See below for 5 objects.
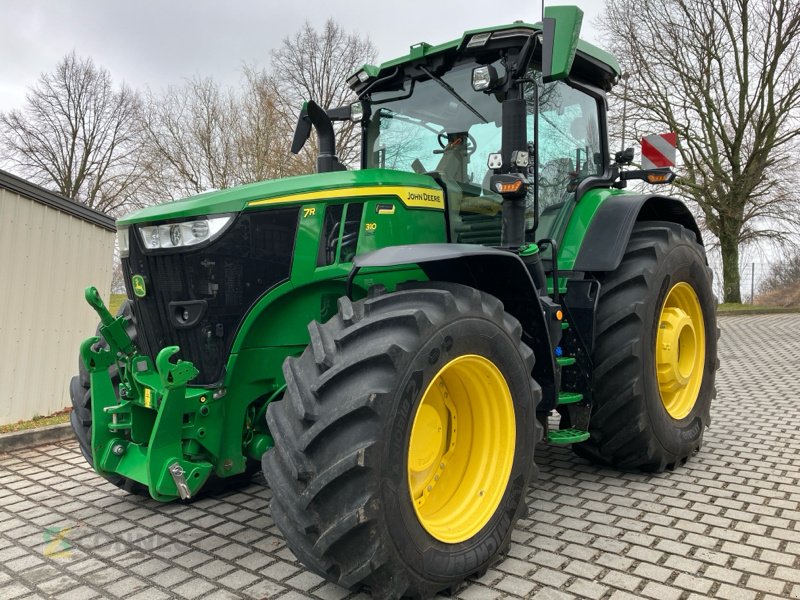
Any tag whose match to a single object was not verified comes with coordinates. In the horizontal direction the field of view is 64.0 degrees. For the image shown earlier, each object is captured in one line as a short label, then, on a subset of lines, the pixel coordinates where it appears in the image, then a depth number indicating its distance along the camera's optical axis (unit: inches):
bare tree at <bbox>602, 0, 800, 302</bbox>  706.2
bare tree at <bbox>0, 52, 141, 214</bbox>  924.6
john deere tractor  90.7
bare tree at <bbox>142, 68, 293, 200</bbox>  713.6
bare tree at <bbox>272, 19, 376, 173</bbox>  861.8
